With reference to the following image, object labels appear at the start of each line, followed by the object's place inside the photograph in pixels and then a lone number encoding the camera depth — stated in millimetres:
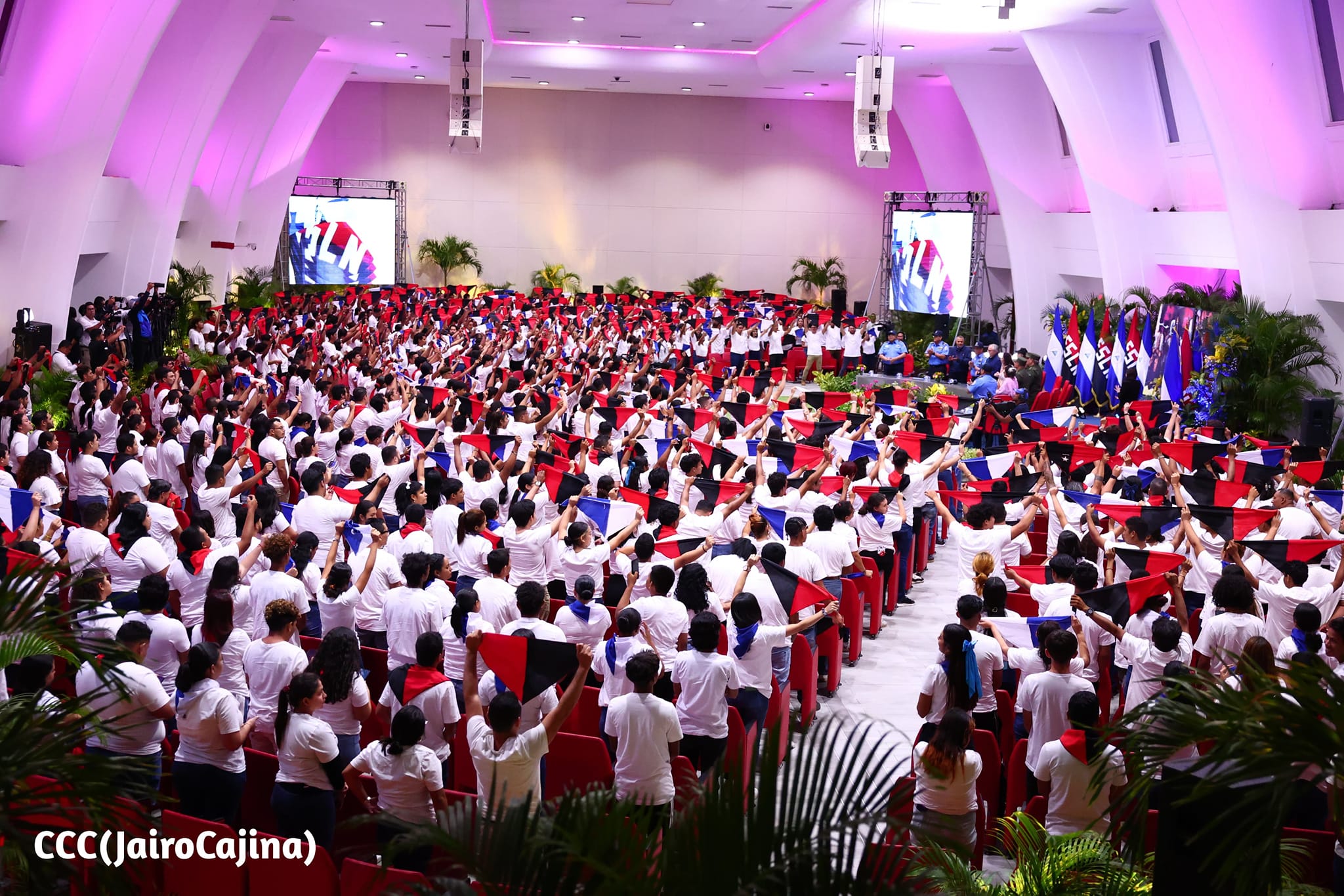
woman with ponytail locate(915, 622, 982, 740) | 6652
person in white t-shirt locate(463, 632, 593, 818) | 5352
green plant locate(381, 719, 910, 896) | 3350
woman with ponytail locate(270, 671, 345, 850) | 5363
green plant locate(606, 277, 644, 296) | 34281
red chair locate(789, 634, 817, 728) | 8127
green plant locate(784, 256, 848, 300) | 34469
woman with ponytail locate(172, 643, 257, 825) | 5586
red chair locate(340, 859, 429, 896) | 4223
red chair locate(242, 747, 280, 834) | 5922
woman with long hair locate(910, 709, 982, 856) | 5598
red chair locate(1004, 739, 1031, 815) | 6621
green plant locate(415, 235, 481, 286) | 33812
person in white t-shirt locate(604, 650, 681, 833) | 5883
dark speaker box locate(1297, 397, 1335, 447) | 14414
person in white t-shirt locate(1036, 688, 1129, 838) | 5738
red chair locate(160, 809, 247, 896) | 4871
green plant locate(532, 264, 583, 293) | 34344
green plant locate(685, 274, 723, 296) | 34938
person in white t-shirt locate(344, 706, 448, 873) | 5199
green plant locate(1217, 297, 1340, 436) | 15359
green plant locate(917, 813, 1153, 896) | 4363
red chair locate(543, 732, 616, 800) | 6125
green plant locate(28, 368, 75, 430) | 14367
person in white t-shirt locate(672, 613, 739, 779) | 6508
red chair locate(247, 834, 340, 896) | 4777
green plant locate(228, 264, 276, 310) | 26344
